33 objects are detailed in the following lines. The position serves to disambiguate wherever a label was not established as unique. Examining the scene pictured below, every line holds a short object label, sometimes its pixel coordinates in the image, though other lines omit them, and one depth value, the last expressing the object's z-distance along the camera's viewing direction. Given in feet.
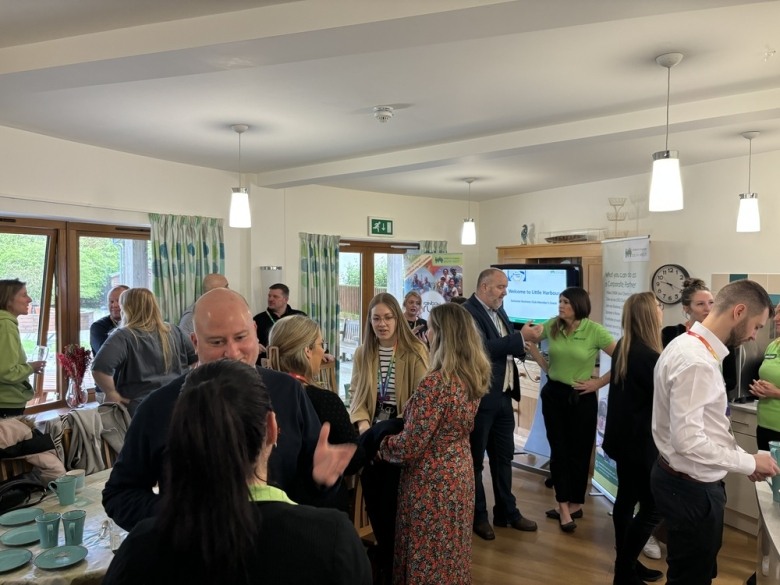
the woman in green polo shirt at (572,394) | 11.41
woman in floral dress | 7.27
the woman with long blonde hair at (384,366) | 8.91
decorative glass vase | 9.97
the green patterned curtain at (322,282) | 20.16
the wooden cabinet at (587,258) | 18.70
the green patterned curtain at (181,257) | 16.12
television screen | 19.03
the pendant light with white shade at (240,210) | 13.07
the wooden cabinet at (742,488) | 11.30
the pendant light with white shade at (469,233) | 20.40
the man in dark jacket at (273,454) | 4.46
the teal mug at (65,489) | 6.69
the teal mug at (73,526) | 5.62
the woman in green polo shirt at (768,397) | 9.88
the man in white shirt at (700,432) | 6.20
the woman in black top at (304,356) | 6.19
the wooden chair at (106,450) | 8.52
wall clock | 17.34
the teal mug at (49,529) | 5.55
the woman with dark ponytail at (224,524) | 2.63
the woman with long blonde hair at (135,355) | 10.05
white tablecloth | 5.11
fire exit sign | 22.31
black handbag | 6.56
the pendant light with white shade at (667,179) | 8.51
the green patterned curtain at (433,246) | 24.04
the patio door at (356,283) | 22.74
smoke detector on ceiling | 11.18
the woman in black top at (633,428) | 8.70
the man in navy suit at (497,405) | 10.93
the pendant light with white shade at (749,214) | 13.73
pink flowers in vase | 10.05
